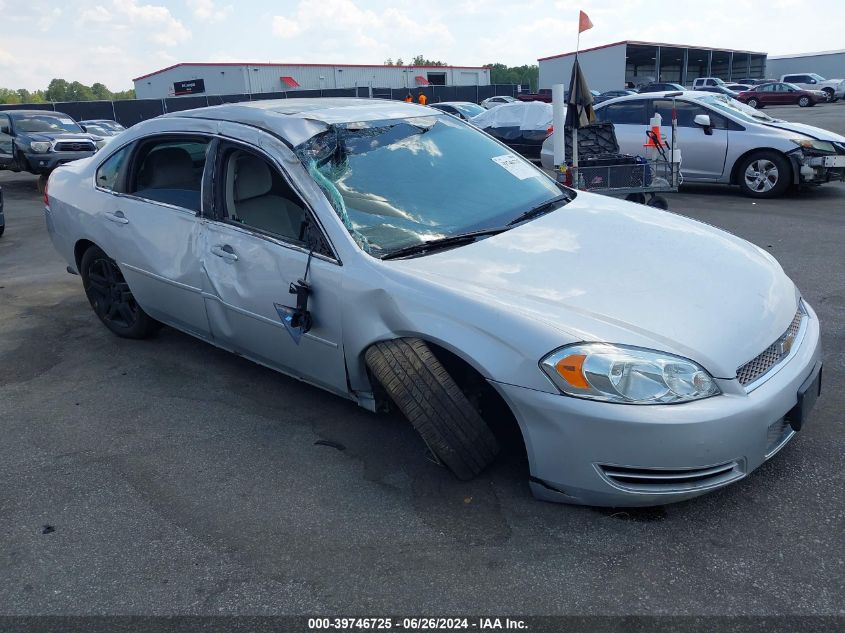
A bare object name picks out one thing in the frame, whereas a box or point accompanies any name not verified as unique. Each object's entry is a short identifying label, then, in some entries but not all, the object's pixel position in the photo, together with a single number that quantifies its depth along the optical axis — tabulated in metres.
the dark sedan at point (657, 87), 34.62
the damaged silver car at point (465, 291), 2.57
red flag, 7.64
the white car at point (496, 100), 37.87
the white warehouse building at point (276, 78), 54.03
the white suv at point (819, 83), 41.47
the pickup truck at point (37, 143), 14.70
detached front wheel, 2.90
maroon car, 37.78
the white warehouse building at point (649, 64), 55.78
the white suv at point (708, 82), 43.23
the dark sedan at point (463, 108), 19.22
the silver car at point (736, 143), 9.38
